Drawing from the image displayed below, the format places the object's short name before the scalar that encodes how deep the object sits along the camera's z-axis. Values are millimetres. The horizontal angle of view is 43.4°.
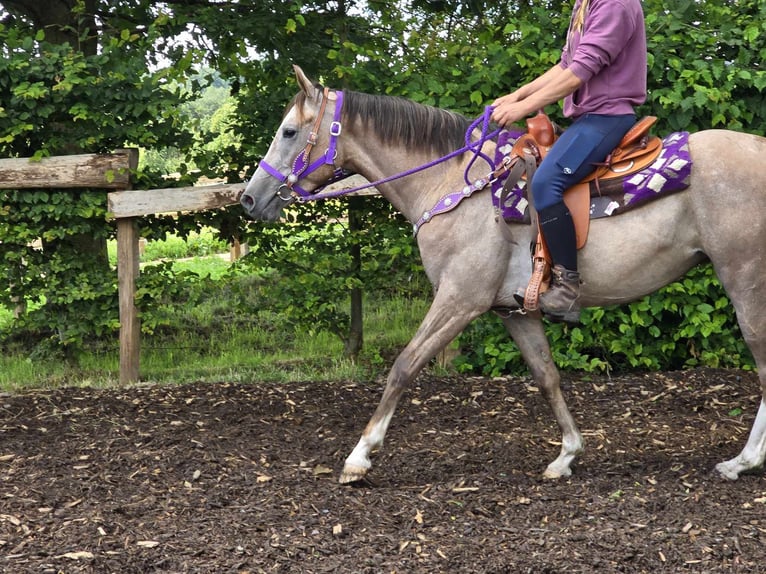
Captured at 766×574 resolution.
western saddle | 4824
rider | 4578
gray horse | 4793
